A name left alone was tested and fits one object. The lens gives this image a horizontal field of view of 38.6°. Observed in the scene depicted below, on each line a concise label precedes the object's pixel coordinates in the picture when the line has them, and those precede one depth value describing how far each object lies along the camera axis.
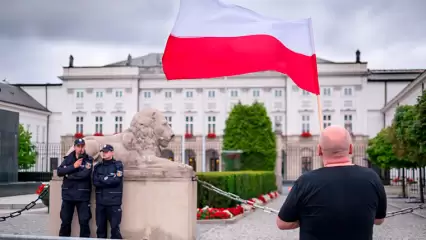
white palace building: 67.31
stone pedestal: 9.26
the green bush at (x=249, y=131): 47.84
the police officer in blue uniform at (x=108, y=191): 8.77
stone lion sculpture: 9.39
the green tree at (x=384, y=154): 31.01
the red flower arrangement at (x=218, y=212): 16.12
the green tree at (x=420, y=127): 20.17
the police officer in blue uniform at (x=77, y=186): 8.82
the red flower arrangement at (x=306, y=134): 66.62
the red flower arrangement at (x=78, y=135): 68.67
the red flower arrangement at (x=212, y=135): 67.81
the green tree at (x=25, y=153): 52.03
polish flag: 8.45
